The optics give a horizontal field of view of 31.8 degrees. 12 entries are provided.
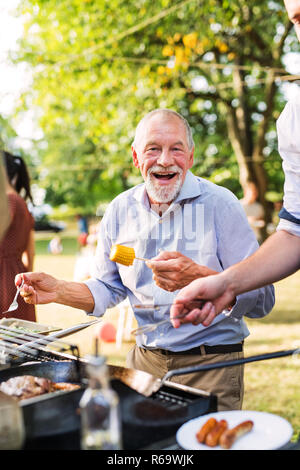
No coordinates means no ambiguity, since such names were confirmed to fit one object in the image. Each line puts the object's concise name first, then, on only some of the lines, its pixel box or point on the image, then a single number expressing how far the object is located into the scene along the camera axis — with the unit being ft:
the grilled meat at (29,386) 5.82
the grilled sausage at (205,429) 4.86
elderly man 8.16
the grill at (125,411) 4.82
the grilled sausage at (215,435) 4.80
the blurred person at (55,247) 77.70
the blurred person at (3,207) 4.37
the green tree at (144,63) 28.43
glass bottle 4.04
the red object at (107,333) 23.94
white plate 4.77
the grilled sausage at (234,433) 4.75
